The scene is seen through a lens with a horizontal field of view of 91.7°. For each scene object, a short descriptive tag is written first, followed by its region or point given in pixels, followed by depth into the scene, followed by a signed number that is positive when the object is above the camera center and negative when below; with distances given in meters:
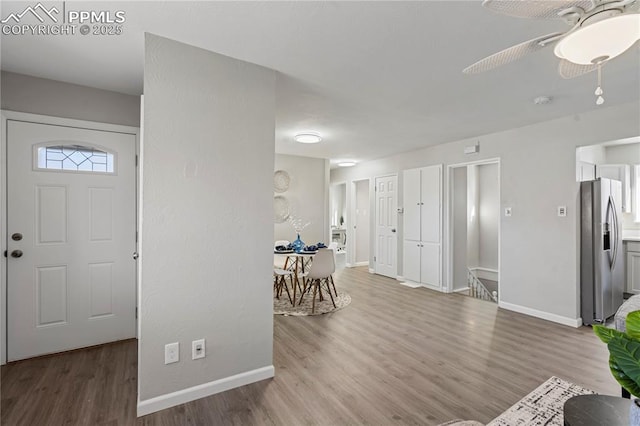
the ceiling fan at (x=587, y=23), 1.20 +0.76
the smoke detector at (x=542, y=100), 3.11 +1.16
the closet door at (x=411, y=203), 5.80 +0.20
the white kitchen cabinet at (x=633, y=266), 4.55 -0.78
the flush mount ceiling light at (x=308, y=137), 4.62 +1.14
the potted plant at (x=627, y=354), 0.89 -0.41
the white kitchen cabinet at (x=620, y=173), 4.82 +0.63
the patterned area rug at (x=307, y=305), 4.16 -1.32
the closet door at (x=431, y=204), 5.37 +0.17
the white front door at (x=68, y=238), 2.67 -0.23
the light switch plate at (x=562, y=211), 3.76 +0.03
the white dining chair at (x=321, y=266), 4.22 -0.72
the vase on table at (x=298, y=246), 4.67 -0.50
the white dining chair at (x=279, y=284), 4.65 -1.14
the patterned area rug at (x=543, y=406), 1.76 -1.22
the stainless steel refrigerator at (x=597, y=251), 3.54 -0.44
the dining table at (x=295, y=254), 4.45 -0.58
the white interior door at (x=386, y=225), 6.41 -0.24
